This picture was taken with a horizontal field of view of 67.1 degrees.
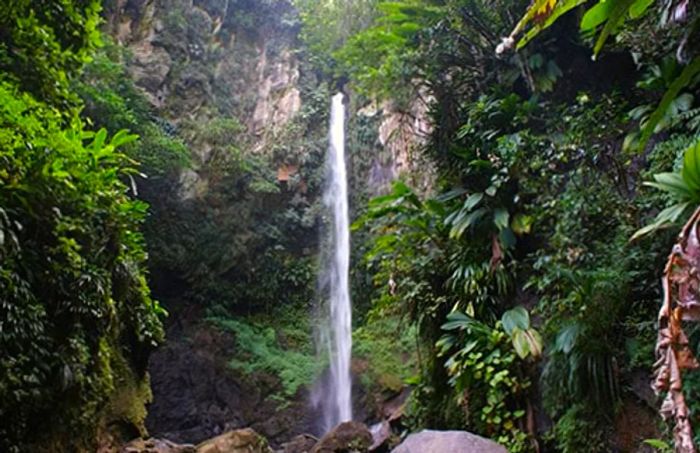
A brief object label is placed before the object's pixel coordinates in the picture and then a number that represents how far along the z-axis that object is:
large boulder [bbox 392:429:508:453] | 3.64
